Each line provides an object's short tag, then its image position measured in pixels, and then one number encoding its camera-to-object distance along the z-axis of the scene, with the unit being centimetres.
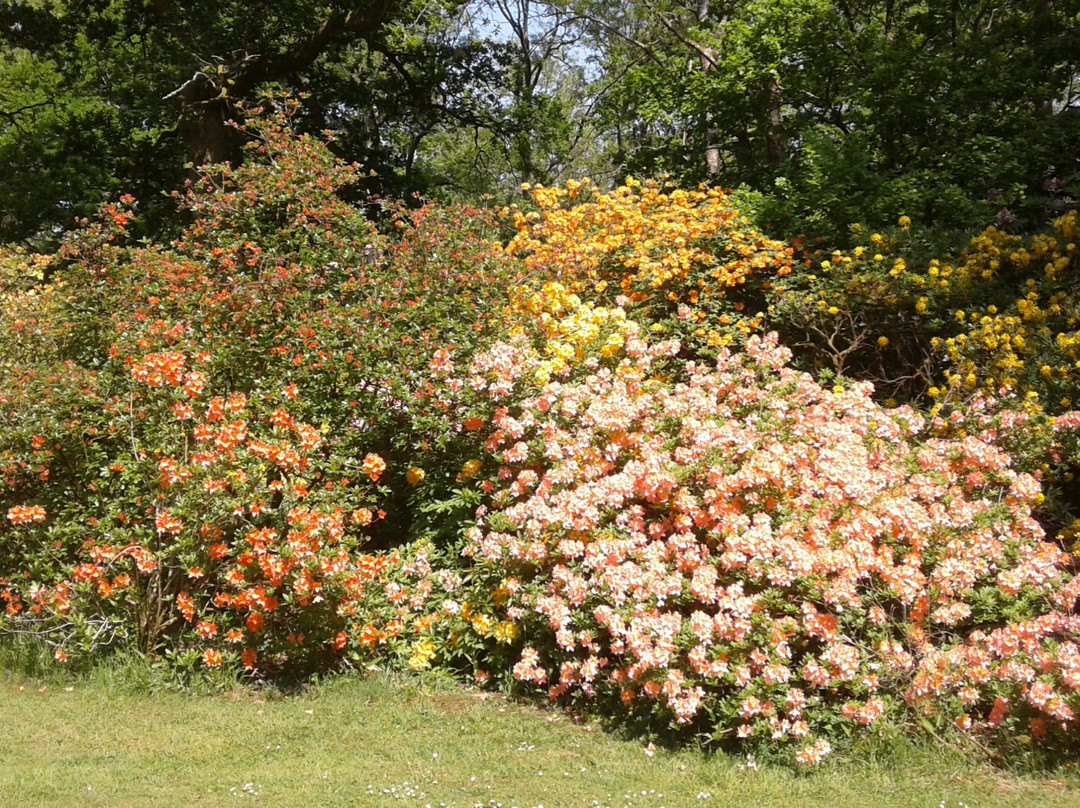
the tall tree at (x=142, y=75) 1163
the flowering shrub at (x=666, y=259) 729
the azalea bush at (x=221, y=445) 430
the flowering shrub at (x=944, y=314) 568
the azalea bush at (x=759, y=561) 360
